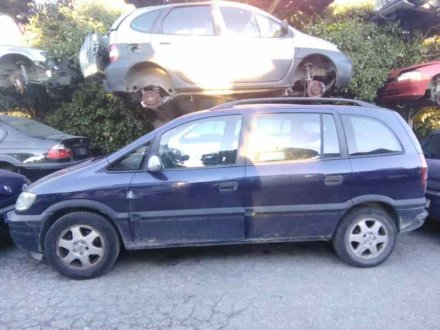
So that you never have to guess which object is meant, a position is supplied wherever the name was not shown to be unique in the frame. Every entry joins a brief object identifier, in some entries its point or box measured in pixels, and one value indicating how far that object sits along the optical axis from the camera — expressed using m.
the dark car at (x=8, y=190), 4.39
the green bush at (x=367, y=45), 7.96
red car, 7.05
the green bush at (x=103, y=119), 7.81
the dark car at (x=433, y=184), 4.49
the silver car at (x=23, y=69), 7.59
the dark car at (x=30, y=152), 5.52
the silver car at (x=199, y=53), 6.05
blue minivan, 3.67
